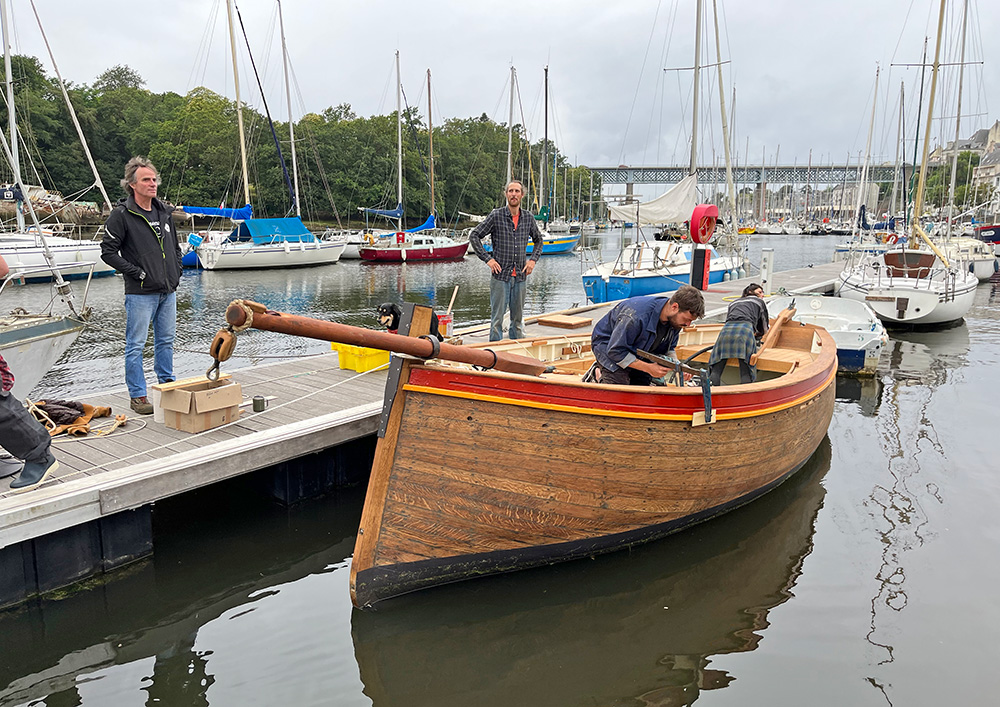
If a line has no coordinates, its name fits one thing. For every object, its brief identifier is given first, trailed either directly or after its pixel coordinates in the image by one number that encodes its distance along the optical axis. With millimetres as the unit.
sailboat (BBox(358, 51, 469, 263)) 38594
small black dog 4105
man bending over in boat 4723
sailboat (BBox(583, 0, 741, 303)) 18906
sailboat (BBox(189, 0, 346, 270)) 31375
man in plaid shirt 7973
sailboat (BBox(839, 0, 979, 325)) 16172
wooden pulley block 3113
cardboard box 5562
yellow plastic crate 7785
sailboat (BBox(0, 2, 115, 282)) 22625
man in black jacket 5535
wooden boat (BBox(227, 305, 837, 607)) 4289
